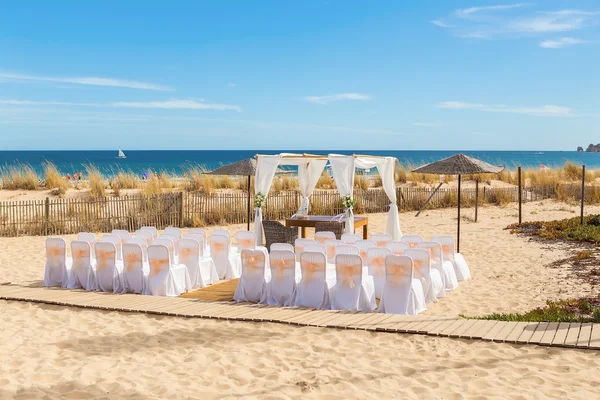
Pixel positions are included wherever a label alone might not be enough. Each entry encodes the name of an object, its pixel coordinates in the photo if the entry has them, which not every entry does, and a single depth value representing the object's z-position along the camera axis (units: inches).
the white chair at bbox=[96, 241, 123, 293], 365.7
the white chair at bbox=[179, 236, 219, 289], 383.6
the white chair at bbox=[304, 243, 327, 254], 355.3
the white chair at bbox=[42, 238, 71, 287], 381.7
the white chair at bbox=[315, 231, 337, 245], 422.3
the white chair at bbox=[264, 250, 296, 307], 330.0
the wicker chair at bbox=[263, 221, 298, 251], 503.4
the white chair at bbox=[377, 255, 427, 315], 308.2
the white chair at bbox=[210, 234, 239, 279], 419.8
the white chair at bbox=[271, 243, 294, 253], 363.5
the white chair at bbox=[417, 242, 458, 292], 370.3
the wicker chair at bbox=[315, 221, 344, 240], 497.4
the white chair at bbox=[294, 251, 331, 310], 324.5
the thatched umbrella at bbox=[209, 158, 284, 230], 573.6
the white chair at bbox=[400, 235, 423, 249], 388.7
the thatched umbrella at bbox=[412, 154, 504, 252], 519.5
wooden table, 518.9
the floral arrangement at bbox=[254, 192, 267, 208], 520.1
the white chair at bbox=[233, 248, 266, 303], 340.8
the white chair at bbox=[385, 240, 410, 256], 366.0
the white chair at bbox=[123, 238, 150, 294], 358.6
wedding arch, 512.1
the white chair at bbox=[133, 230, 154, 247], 424.2
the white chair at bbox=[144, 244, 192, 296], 353.1
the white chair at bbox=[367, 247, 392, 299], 340.2
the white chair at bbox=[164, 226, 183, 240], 449.4
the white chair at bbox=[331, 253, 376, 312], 314.2
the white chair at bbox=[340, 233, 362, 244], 407.4
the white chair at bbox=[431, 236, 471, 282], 402.0
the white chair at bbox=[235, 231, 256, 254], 436.5
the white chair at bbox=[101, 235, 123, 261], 406.0
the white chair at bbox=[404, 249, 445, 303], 339.0
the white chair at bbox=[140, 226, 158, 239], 435.8
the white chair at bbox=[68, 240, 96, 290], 372.8
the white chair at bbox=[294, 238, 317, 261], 372.8
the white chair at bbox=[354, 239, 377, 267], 374.0
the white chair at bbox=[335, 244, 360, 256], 350.3
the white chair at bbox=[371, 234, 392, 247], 409.4
